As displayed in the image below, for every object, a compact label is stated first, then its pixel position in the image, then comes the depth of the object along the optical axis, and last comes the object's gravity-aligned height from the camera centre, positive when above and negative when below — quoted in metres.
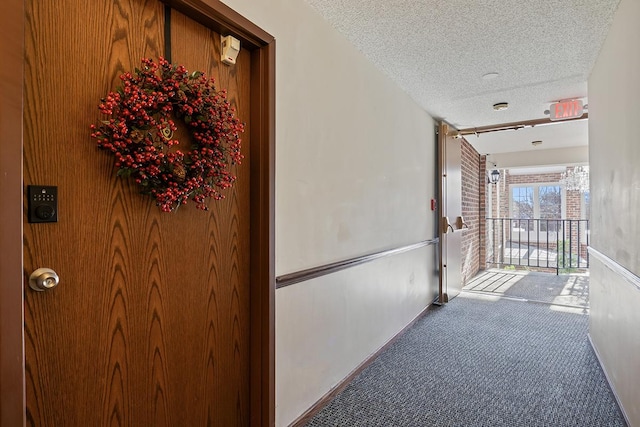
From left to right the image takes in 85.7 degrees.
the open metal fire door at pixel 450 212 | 4.09 +0.02
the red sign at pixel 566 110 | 3.36 +1.03
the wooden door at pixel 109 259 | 0.97 -0.16
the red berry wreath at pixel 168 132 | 1.06 +0.27
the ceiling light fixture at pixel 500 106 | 3.57 +1.13
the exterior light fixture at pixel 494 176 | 6.80 +0.75
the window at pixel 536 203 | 9.30 +0.28
